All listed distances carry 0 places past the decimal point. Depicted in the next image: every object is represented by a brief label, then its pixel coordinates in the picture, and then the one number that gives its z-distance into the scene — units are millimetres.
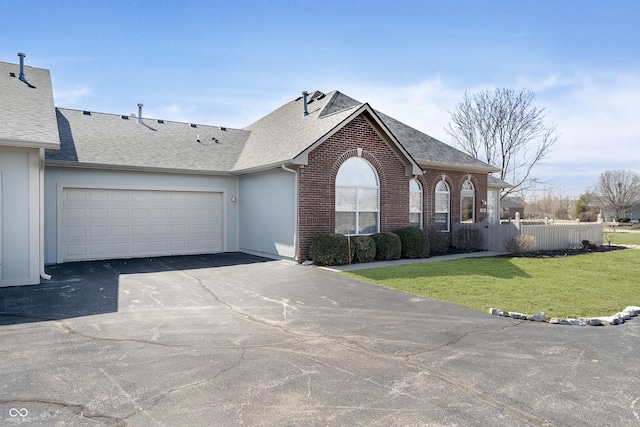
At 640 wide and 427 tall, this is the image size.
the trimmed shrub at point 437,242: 16062
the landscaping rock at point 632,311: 7174
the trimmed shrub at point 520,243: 15812
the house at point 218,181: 12953
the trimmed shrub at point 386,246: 13703
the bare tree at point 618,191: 56219
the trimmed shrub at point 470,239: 17203
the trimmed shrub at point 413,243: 14472
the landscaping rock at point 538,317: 6785
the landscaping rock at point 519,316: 6883
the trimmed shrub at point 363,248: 13070
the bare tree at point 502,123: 31938
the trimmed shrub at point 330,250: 12438
